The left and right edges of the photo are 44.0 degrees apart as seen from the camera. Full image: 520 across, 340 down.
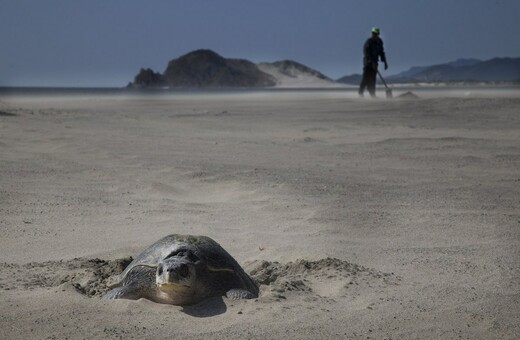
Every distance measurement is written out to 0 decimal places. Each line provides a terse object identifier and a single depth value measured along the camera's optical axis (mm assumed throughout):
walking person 20859
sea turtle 3949
